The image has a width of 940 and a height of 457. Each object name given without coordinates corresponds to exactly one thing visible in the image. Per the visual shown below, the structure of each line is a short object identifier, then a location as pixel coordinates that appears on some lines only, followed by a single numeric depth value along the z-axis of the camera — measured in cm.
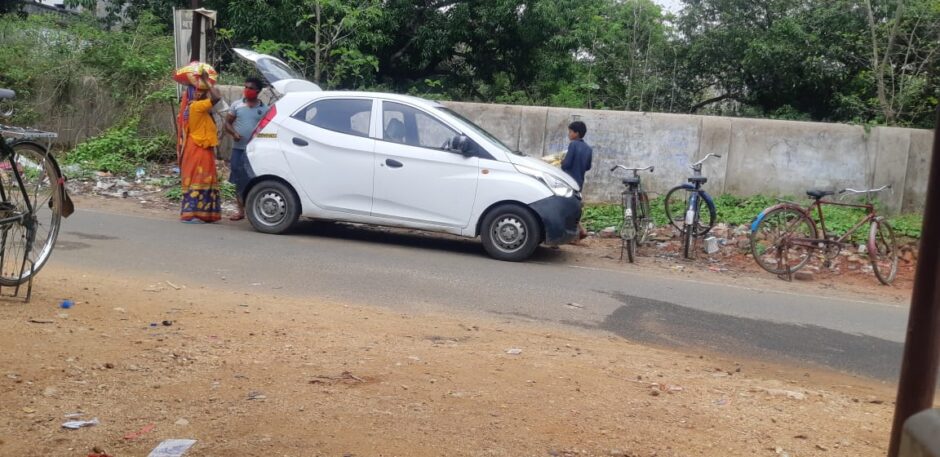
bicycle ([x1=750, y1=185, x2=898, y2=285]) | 1098
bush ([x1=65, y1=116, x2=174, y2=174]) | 1546
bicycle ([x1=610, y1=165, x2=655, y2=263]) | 1098
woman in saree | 1149
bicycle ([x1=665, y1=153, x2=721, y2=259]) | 1161
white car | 1036
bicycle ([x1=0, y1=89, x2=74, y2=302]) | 587
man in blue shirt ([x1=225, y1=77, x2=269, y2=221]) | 1178
